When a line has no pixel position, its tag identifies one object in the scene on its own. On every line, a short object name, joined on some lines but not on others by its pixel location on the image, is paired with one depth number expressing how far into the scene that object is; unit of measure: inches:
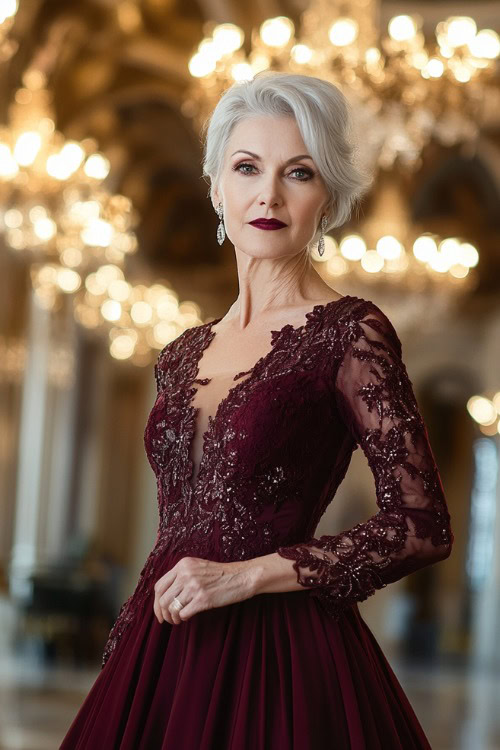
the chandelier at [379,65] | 385.4
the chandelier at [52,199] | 396.8
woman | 82.6
